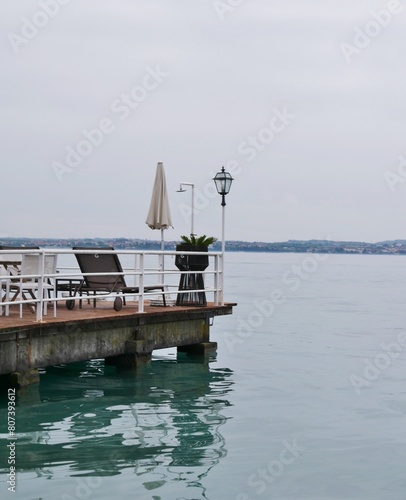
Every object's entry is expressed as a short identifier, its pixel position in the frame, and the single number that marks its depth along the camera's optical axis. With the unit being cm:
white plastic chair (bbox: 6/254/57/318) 1131
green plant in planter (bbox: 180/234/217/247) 1420
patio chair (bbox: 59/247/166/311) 1257
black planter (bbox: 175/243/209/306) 1410
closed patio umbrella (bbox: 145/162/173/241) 1549
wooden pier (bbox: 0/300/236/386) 1061
